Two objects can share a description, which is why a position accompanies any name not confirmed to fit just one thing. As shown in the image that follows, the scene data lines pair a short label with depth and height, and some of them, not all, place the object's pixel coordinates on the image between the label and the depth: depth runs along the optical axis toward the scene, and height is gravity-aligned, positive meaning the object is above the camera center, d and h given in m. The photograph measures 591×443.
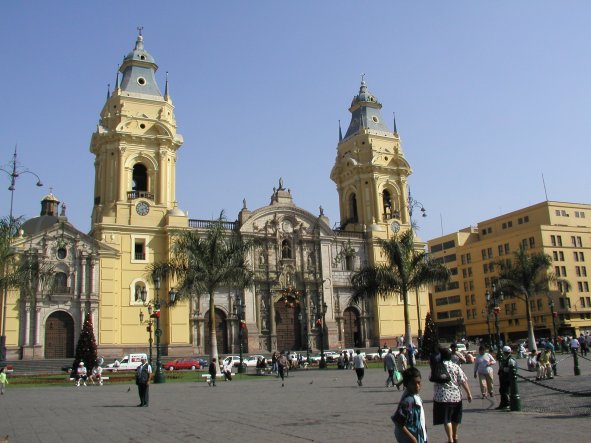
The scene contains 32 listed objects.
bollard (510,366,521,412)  13.56 -1.28
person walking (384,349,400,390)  21.65 -0.84
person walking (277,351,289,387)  27.13 -0.77
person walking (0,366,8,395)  23.22 -0.77
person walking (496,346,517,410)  13.95 -0.92
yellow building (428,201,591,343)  70.06 +8.44
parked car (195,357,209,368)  41.28 -0.75
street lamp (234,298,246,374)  36.03 +2.35
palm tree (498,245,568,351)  44.72 +4.28
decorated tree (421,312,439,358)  38.09 +0.12
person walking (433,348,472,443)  8.98 -0.99
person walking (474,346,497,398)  16.20 -0.83
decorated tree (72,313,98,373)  34.00 +0.38
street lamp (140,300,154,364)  41.03 +2.47
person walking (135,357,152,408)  17.12 -0.75
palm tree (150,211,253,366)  34.22 +4.88
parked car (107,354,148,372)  38.44 -0.56
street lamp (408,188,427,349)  58.97 +12.68
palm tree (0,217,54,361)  33.19 +5.25
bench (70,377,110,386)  30.08 -1.12
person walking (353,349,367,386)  23.19 -0.85
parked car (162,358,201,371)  40.03 -0.81
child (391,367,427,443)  6.36 -0.82
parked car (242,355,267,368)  42.57 -0.88
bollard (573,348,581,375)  23.43 -1.32
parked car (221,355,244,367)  41.47 -0.73
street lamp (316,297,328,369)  38.03 -0.98
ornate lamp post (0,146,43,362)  33.53 +4.00
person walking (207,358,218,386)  25.70 -0.94
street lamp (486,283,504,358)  31.87 +2.08
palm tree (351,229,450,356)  39.16 +4.31
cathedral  42.53 +7.46
